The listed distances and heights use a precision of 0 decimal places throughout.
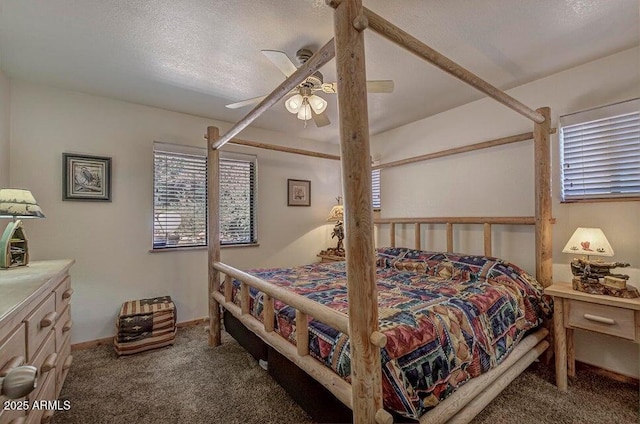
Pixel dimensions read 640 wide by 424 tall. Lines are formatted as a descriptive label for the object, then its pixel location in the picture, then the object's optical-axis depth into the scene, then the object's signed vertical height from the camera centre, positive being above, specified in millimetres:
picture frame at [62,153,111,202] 2631 +365
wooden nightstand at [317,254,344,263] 3848 -618
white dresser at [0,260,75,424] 996 -505
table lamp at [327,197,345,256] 4047 -188
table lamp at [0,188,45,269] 1783 -62
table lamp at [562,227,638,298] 1785 -378
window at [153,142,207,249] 3119 +216
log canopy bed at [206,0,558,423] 1078 -561
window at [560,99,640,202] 2025 +465
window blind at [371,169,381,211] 4037 +377
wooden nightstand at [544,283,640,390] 1681 -668
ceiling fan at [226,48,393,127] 1827 +871
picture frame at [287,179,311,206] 4062 +323
